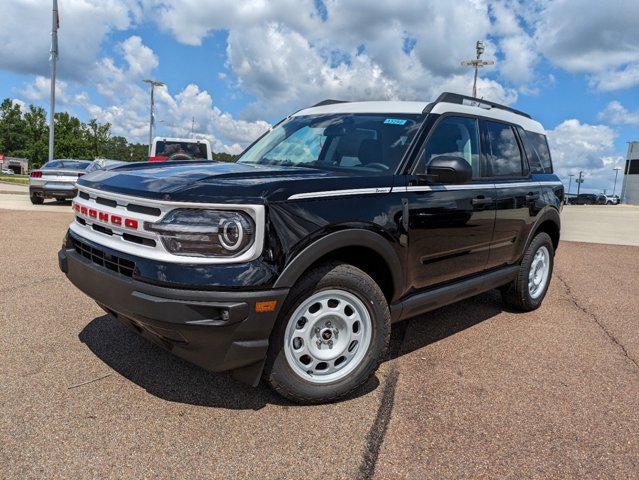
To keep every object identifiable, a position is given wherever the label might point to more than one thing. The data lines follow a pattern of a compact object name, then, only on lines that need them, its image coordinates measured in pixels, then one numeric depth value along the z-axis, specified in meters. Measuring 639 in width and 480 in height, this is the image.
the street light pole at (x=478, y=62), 28.97
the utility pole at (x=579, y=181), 84.00
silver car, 13.98
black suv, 2.42
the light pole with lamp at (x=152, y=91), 45.50
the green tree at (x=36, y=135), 65.56
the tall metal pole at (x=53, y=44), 25.08
